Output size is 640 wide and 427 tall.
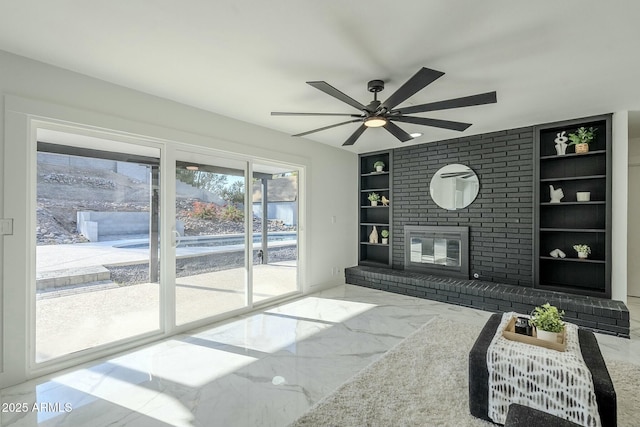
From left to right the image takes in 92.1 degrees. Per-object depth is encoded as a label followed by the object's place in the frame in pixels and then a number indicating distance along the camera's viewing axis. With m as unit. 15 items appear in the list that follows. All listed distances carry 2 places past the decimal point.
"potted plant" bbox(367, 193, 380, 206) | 5.77
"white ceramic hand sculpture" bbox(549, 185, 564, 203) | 4.04
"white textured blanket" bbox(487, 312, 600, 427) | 1.66
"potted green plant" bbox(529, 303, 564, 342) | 2.02
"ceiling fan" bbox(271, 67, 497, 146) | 2.05
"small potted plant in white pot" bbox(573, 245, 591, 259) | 3.85
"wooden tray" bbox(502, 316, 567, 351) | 1.92
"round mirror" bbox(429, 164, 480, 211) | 4.68
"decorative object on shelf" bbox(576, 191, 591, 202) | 3.82
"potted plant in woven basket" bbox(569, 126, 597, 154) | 3.80
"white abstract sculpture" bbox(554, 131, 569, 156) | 3.99
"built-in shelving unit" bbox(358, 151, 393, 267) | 5.77
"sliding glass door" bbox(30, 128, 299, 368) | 2.62
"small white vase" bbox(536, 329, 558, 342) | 2.00
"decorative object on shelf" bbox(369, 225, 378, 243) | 5.78
